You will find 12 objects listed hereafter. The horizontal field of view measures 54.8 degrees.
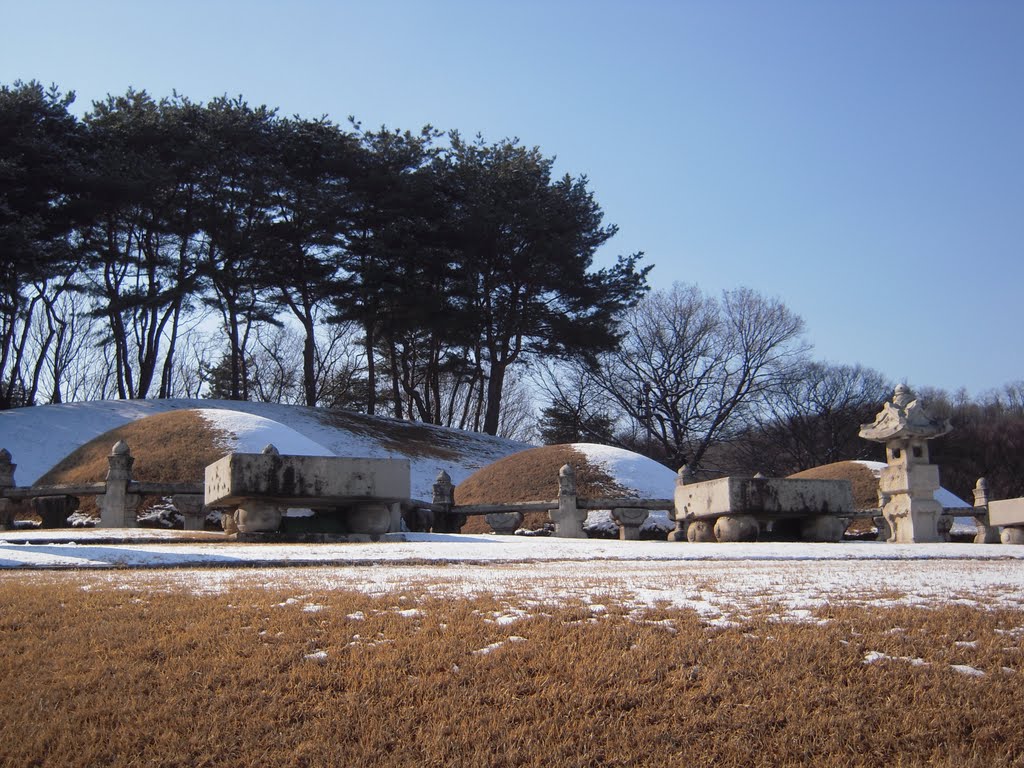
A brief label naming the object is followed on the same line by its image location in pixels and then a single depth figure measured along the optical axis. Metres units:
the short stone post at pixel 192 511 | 21.94
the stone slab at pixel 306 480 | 15.41
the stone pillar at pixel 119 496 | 21.56
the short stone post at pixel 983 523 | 27.48
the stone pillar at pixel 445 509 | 24.36
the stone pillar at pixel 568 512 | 22.56
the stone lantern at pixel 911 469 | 17.81
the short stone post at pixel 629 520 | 22.69
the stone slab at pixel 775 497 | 17.97
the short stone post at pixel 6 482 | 23.45
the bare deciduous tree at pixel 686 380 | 46.31
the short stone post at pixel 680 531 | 20.31
